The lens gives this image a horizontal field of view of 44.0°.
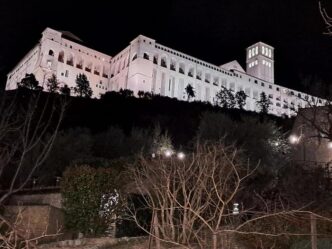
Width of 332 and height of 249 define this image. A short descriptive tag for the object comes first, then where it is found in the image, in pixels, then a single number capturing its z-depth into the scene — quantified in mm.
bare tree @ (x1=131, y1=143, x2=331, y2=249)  9088
